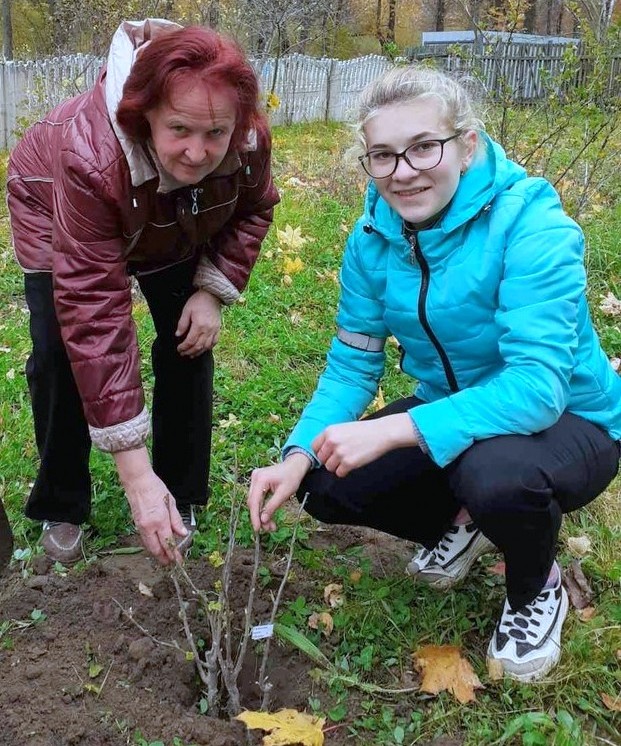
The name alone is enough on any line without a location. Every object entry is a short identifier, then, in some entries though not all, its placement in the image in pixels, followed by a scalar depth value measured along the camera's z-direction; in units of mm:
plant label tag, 1915
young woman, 1799
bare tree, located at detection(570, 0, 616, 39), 6137
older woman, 1778
